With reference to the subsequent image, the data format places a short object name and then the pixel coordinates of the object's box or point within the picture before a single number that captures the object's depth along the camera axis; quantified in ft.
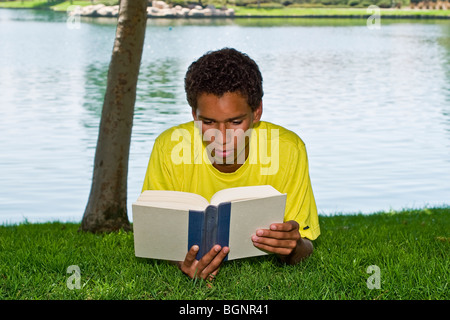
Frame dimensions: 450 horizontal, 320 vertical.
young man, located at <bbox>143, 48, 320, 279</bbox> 12.16
